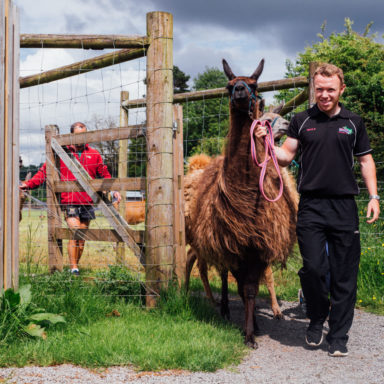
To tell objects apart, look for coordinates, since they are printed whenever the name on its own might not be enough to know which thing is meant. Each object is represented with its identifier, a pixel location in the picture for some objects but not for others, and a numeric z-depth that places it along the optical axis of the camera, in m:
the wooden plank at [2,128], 4.17
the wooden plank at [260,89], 5.84
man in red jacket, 6.53
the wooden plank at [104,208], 5.27
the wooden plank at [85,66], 5.22
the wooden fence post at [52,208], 6.27
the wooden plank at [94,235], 5.27
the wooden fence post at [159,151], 5.04
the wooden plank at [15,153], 4.35
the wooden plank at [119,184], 5.22
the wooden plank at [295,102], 6.13
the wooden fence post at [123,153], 7.68
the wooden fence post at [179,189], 5.37
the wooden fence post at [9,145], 4.22
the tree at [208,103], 34.91
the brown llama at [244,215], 4.29
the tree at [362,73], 13.33
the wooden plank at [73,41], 5.14
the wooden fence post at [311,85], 5.69
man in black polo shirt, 3.98
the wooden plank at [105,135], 5.23
